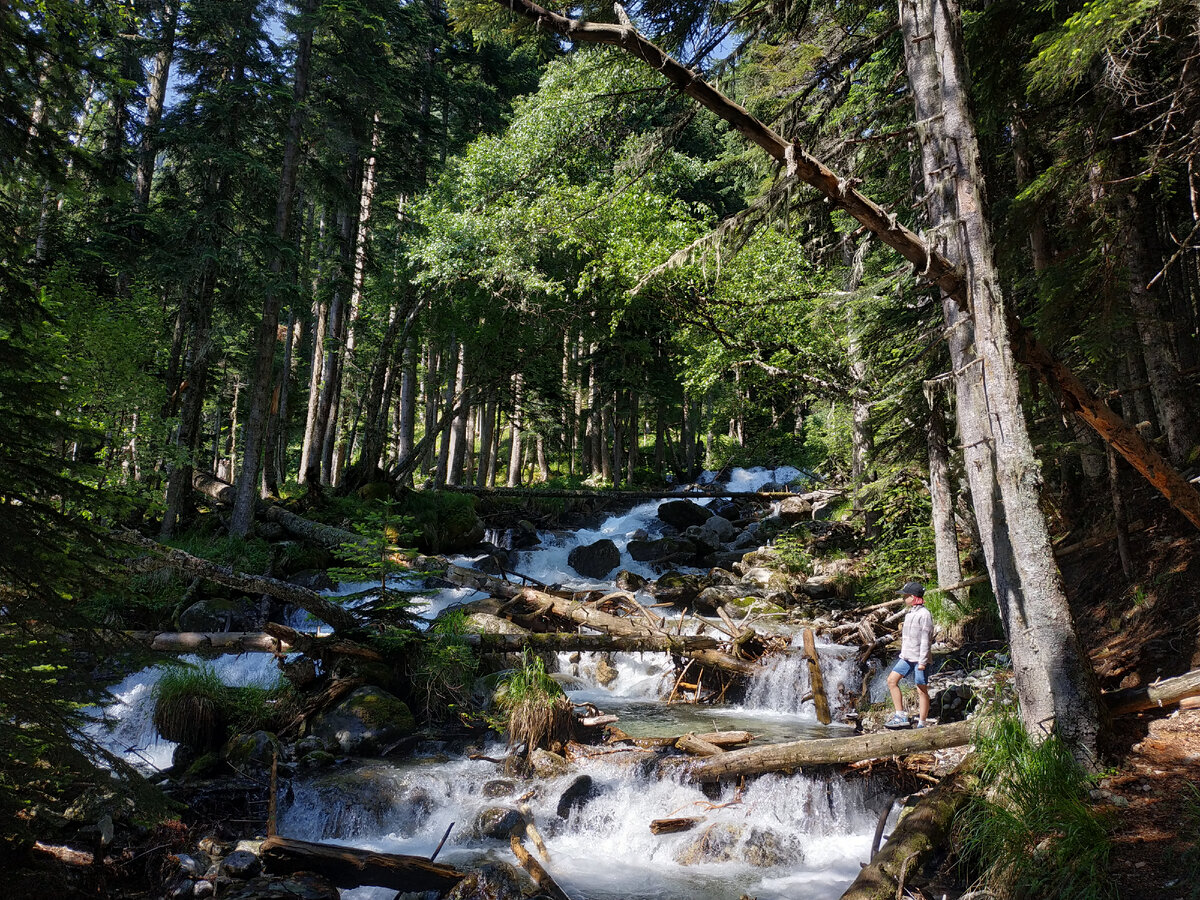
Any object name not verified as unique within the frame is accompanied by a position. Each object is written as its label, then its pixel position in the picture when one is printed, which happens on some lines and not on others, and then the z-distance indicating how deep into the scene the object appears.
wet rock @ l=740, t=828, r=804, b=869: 6.31
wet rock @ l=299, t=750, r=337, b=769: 7.72
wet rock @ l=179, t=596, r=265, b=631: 11.42
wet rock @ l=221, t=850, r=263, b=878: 5.66
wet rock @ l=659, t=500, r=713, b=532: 23.00
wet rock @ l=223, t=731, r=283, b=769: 7.59
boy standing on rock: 7.64
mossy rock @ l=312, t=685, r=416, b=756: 8.27
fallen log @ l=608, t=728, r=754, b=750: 7.48
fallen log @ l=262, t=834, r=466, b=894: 5.83
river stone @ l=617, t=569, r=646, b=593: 15.90
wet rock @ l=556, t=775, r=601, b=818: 7.03
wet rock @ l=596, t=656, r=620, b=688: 11.26
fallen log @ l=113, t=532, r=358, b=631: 7.95
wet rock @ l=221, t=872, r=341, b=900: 5.38
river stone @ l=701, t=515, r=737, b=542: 21.59
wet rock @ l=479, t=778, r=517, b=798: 7.32
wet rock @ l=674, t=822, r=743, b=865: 6.40
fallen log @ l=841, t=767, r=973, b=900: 4.76
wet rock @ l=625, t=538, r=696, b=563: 19.78
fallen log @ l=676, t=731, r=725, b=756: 7.32
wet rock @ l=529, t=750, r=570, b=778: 7.61
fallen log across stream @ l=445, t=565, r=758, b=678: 10.48
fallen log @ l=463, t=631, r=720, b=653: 10.21
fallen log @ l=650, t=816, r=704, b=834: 6.68
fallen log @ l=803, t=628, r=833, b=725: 9.32
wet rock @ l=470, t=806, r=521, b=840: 6.69
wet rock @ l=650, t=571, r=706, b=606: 15.05
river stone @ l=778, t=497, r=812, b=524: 20.59
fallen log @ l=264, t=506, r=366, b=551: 15.41
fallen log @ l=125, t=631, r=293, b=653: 9.73
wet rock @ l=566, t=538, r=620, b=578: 19.22
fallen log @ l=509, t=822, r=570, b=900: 5.71
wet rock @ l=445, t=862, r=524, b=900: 5.65
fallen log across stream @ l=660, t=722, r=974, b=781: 6.41
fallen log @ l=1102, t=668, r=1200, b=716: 5.45
